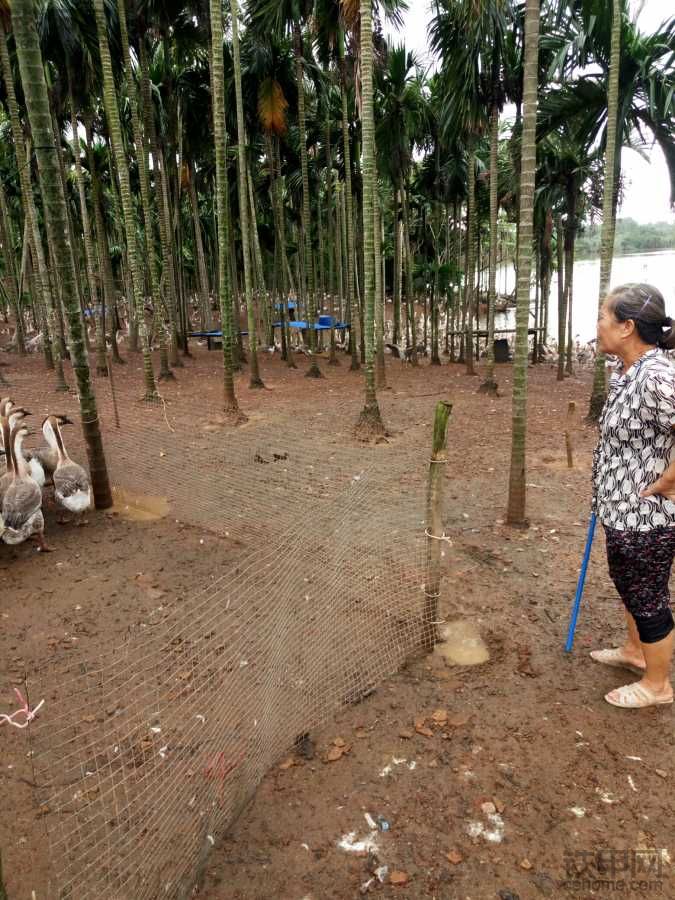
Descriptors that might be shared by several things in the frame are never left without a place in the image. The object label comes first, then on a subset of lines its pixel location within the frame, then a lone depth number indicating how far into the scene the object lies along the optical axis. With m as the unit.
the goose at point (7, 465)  4.70
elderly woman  2.46
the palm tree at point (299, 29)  11.51
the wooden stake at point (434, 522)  3.47
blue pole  3.24
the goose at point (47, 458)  5.89
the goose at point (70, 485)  5.27
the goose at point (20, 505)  4.59
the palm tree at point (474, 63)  7.27
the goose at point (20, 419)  5.17
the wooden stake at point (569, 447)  7.09
